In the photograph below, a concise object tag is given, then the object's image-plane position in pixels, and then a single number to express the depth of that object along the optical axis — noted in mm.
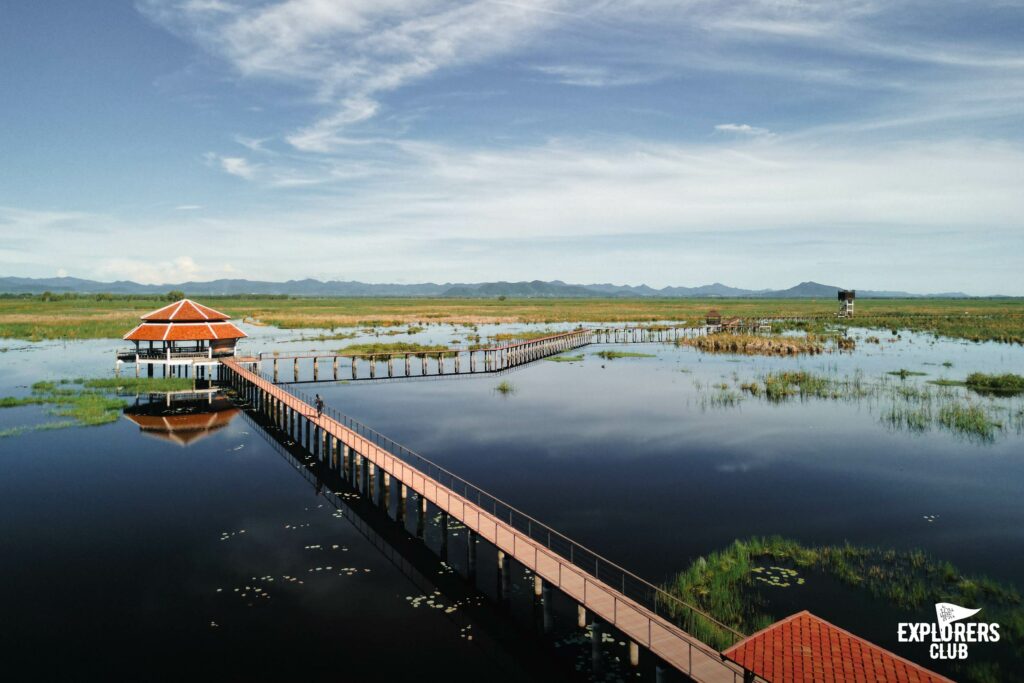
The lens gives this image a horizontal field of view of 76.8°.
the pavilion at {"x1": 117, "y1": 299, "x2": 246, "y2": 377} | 49778
